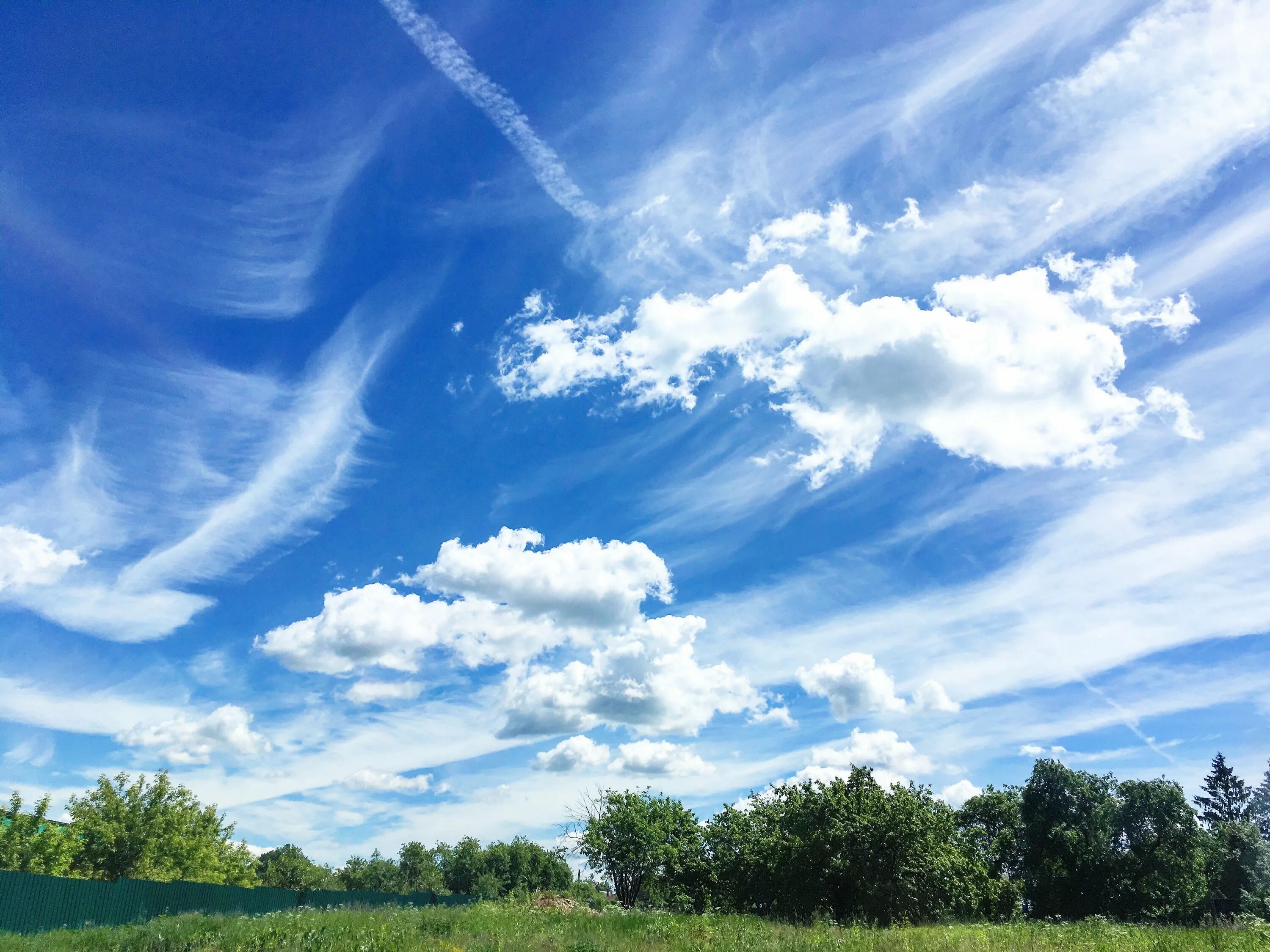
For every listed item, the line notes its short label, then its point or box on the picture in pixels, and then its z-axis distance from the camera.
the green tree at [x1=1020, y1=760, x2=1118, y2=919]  55.72
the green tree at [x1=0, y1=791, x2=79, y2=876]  40.25
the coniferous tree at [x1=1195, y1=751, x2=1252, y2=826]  101.31
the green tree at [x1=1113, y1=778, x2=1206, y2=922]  52.53
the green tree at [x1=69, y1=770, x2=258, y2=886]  45.28
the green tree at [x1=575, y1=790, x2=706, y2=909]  53.88
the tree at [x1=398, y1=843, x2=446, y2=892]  111.38
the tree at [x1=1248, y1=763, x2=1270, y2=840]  69.69
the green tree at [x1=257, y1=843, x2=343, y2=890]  116.00
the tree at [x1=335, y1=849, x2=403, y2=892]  118.62
